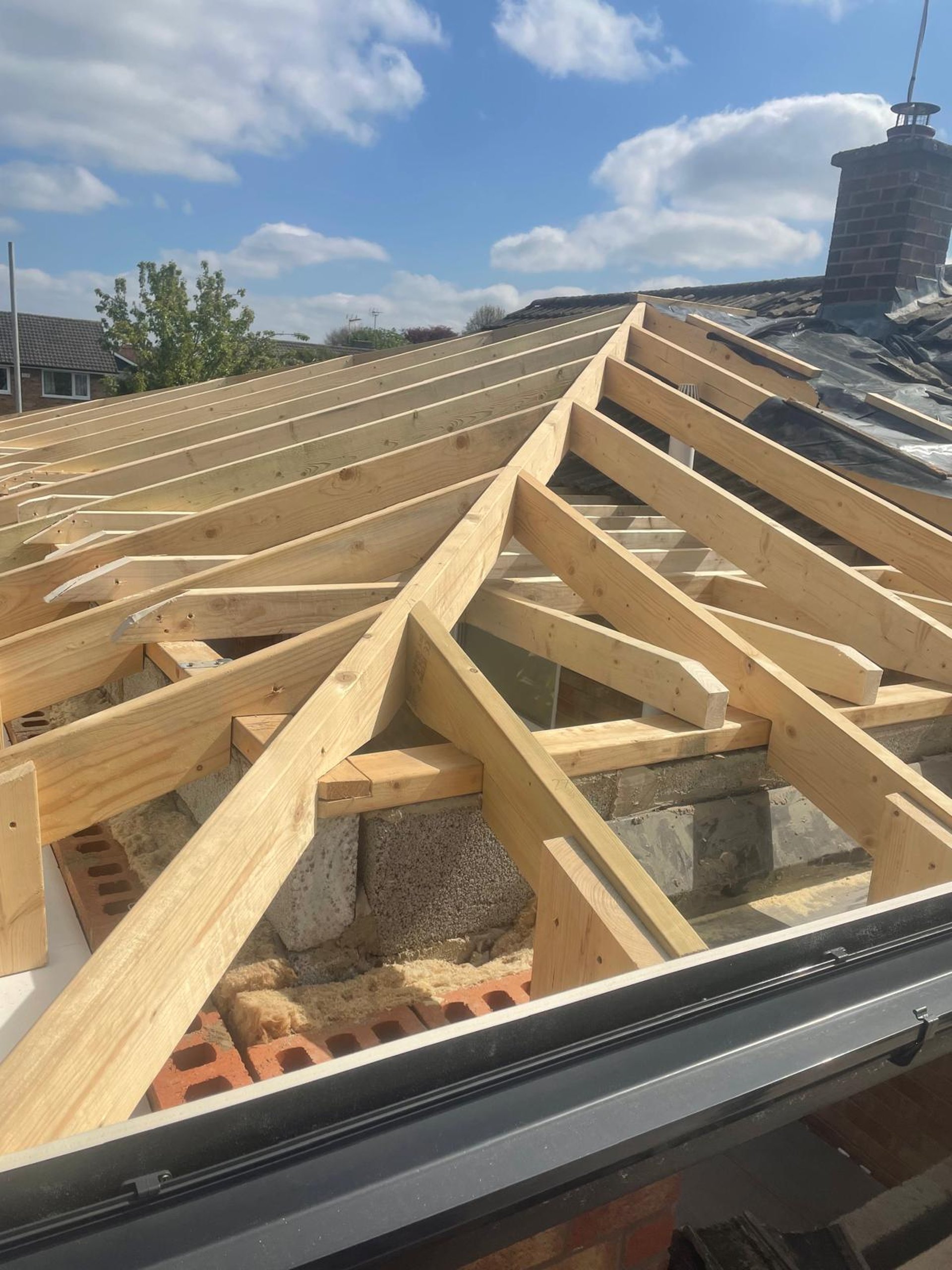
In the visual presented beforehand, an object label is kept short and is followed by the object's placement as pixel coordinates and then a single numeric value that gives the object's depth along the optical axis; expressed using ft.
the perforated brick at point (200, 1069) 5.95
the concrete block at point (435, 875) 7.61
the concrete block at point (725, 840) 9.10
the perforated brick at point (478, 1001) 7.12
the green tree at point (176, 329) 80.12
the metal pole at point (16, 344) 84.69
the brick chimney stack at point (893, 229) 24.50
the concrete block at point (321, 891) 7.38
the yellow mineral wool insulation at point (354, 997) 6.81
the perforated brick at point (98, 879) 7.70
